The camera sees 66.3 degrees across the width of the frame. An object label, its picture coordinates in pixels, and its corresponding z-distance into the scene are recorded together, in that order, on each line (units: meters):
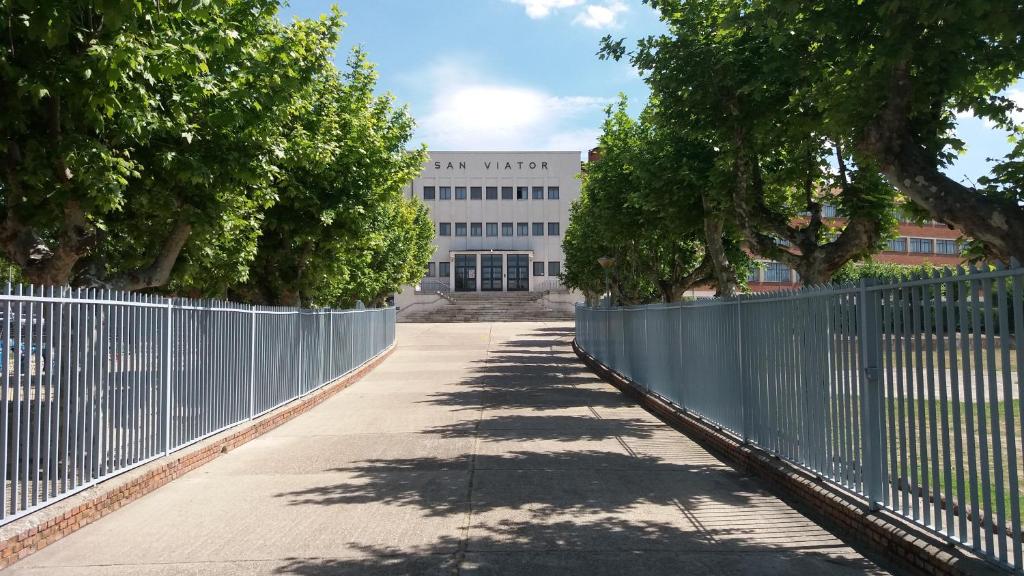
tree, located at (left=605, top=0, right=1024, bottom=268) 6.23
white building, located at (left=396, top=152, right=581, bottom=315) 73.12
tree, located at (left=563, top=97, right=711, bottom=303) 14.94
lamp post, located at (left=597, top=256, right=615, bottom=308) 25.20
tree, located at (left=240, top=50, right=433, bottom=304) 15.59
